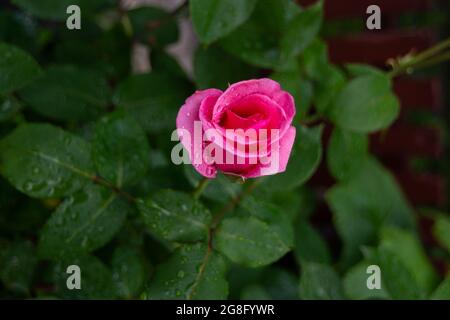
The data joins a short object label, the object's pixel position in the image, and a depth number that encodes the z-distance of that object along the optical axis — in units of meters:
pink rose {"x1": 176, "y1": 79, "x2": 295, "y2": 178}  0.43
